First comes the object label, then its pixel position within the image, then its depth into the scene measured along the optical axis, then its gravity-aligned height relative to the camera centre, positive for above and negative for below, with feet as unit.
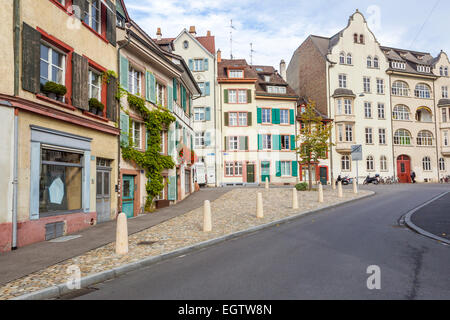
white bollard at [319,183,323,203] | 56.31 -3.12
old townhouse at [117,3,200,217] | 46.34 +12.18
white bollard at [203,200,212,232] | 32.50 -3.96
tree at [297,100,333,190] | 83.61 +9.15
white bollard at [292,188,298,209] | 48.68 -3.48
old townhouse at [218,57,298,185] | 114.93 +15.20
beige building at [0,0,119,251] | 27.58 +6.04
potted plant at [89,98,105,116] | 38.89 +8.57
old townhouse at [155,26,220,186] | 113.60 +27.05
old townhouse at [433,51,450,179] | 138.31 +26.30
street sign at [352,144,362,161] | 75.87 +5.40
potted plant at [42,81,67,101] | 31.65 +8.61
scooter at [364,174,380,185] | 117.50 -1.37
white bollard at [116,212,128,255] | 23.99 -4.04
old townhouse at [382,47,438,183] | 134.21 +22.15
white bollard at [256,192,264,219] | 40.73 -3.57
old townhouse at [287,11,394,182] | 126.31 +31.21
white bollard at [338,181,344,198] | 64.71 -2.91
